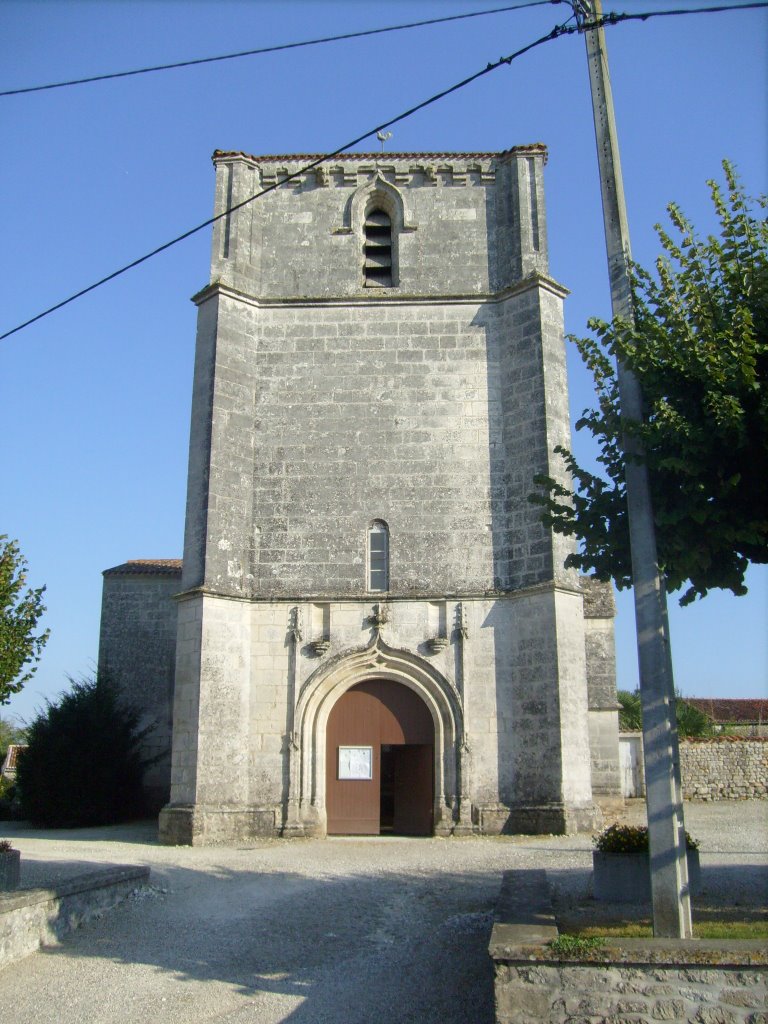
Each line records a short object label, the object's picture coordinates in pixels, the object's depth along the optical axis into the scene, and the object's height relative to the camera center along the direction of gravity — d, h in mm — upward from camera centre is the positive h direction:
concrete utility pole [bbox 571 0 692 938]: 5848 +1008
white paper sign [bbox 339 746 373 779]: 14766 +186
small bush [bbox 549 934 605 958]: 5023 -870
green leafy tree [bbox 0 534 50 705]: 10891 +1671
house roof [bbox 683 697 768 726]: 37806 +2526
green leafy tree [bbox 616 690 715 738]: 25141 +1358
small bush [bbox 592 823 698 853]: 8164 -548
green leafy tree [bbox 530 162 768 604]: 6531 +2378
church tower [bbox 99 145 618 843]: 14125 +4211
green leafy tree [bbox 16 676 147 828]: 16641 +201
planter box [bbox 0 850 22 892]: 8852 -818
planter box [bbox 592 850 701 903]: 7957 -825
